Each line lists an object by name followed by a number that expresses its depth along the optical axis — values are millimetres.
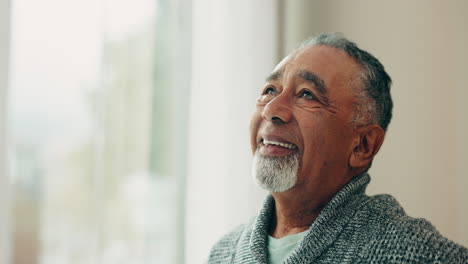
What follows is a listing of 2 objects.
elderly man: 1234
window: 1814
